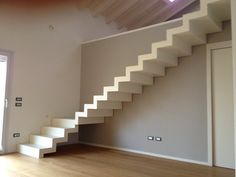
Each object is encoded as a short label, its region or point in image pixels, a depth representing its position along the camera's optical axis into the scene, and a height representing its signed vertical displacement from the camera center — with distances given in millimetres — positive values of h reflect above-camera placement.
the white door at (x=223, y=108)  4207 -97
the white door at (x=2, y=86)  5074 +324
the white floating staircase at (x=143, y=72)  3895 +608
